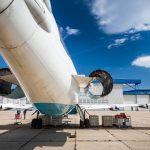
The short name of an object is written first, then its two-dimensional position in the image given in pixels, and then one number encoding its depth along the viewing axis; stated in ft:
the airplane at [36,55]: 11.74
